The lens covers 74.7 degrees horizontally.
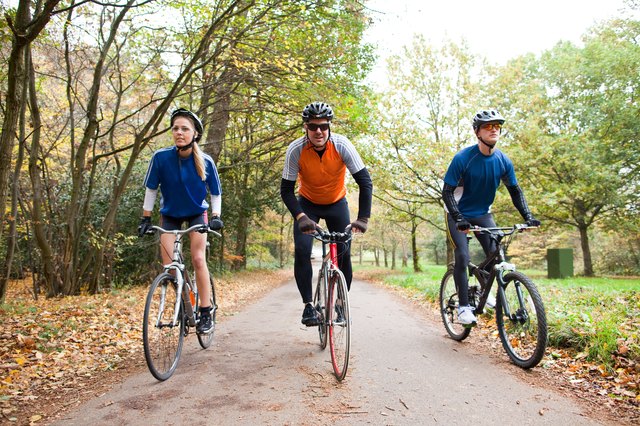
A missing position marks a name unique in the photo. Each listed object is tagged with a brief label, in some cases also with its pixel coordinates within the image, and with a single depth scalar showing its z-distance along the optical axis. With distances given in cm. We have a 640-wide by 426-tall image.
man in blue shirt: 449
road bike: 344
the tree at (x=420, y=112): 1738
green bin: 1711
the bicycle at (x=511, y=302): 371
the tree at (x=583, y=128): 1684
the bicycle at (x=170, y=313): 352
